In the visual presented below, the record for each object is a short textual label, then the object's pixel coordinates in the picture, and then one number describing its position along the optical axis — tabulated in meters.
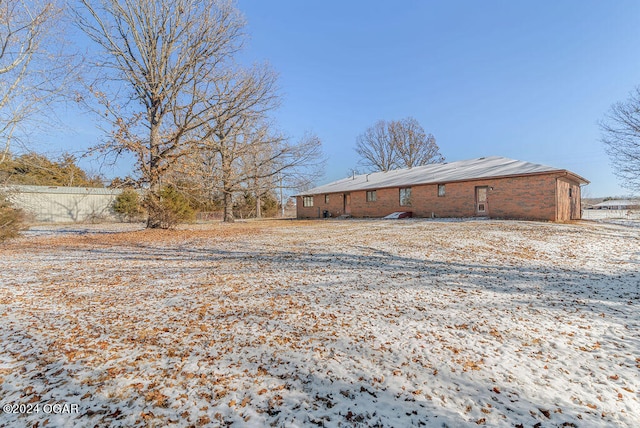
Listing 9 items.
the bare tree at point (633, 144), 17.72
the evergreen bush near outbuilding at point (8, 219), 8.51
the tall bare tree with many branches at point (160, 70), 12.42
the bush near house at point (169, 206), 13.12
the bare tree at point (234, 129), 14.05
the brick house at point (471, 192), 15.44
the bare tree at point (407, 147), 36.50
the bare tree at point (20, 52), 9.05
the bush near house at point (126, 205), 23.86
